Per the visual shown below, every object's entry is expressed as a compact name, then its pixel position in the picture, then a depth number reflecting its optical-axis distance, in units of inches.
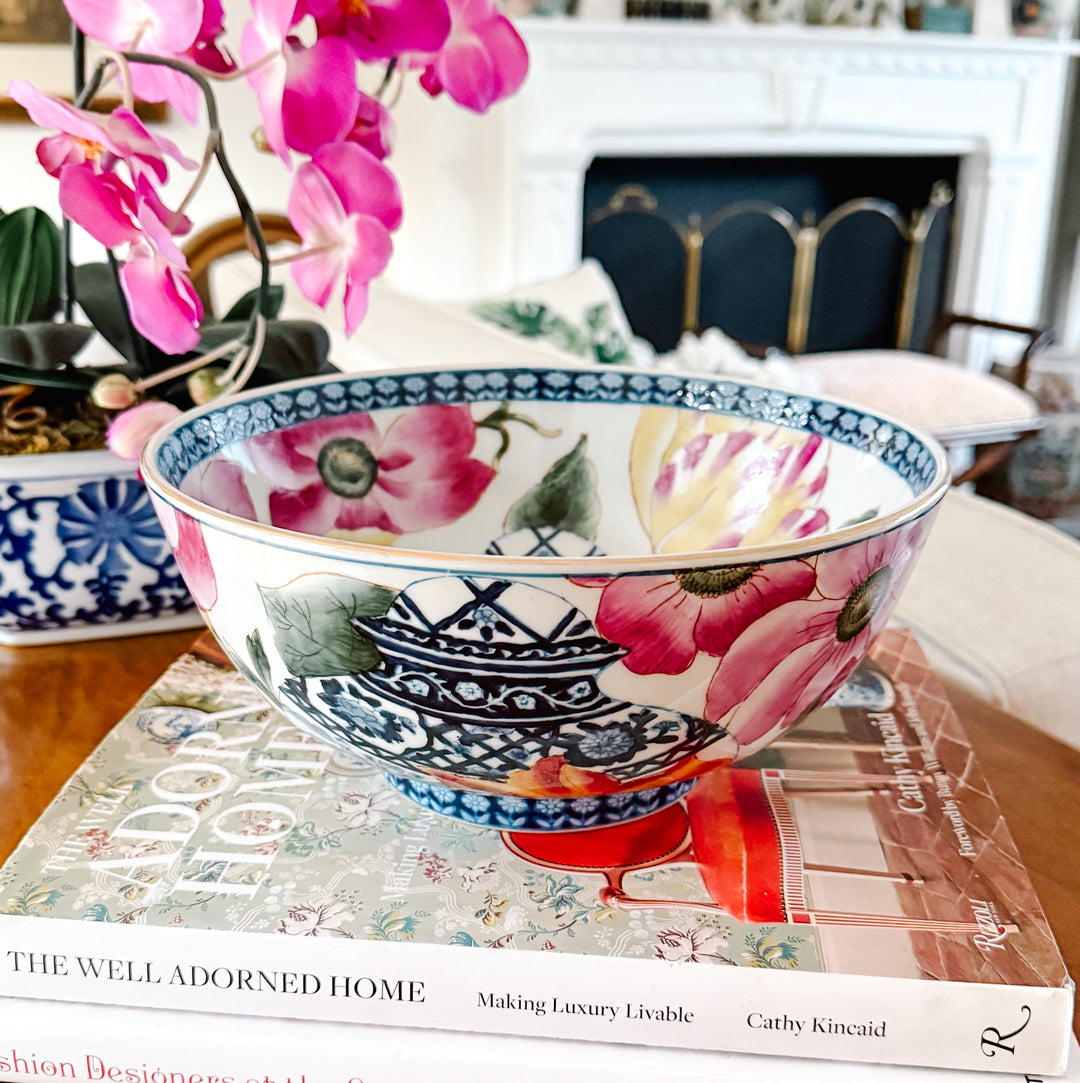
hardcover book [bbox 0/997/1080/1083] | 10.9
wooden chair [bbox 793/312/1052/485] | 82.9
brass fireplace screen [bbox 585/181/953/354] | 112.0
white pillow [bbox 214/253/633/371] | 34.3
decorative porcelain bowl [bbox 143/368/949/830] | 10.2
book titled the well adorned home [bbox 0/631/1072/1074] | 10.8
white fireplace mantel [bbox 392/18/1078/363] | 99.3
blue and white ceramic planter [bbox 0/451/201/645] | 18.3
